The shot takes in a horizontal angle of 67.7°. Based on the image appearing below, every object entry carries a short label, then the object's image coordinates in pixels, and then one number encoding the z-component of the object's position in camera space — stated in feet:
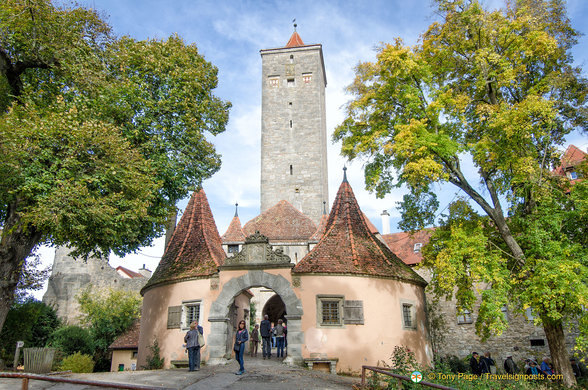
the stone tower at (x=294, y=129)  115.24
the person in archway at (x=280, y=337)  52.03
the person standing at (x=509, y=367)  49.76
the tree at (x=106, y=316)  92.58
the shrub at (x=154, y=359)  47.42
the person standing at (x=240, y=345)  36.55
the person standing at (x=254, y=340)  56.99
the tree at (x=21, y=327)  66.95
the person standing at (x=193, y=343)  37.55
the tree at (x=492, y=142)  41.86
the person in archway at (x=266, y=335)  49.34
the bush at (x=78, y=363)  67.31
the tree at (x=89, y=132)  35.55
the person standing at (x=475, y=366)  45.80
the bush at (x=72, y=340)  83.15
